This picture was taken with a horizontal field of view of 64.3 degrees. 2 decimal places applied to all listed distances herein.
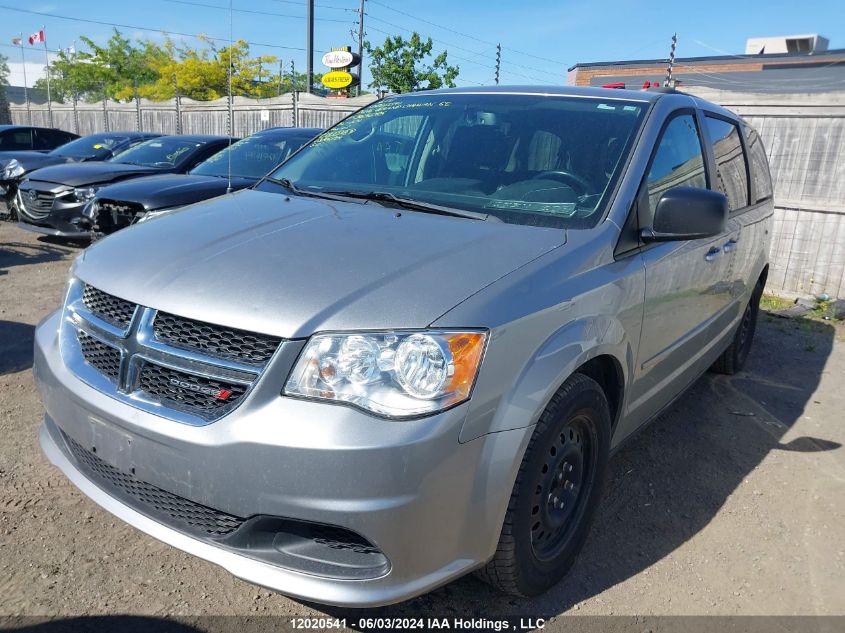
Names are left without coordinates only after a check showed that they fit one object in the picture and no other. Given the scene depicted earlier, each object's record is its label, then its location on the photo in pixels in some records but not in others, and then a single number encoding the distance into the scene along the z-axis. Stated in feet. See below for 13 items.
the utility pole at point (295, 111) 51.78
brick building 76.59
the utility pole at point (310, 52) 68.80
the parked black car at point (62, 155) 33.55
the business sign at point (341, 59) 70.59
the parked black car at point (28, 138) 45.50
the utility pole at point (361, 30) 113.70
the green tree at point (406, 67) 102.99
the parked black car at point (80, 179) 26.02
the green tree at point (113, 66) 150.20
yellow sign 69.56
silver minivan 6.24
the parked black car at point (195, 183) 21.36
